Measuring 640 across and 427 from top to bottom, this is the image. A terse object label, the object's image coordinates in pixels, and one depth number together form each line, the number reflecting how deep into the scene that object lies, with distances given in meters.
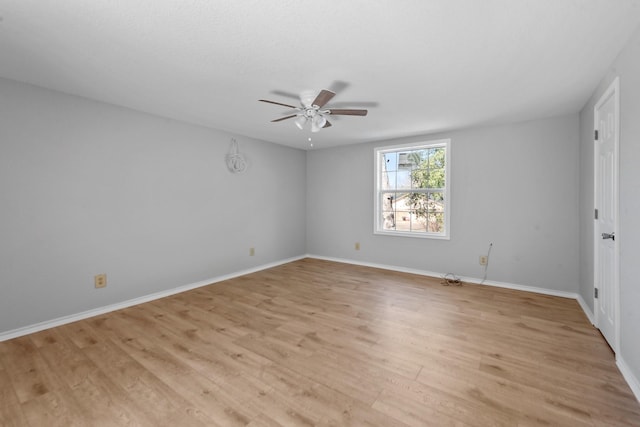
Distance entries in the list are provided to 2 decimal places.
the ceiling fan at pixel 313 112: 2.60
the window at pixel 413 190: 4.32
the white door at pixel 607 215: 2.04
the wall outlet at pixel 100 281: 2.93
